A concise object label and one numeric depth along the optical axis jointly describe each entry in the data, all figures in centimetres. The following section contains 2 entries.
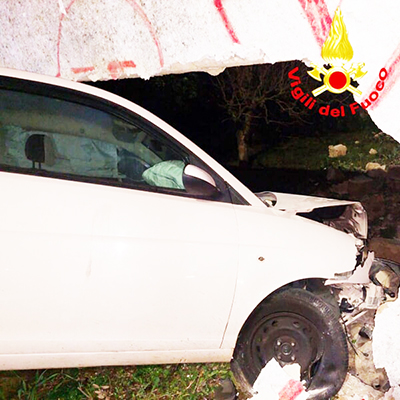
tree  918
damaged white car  257
